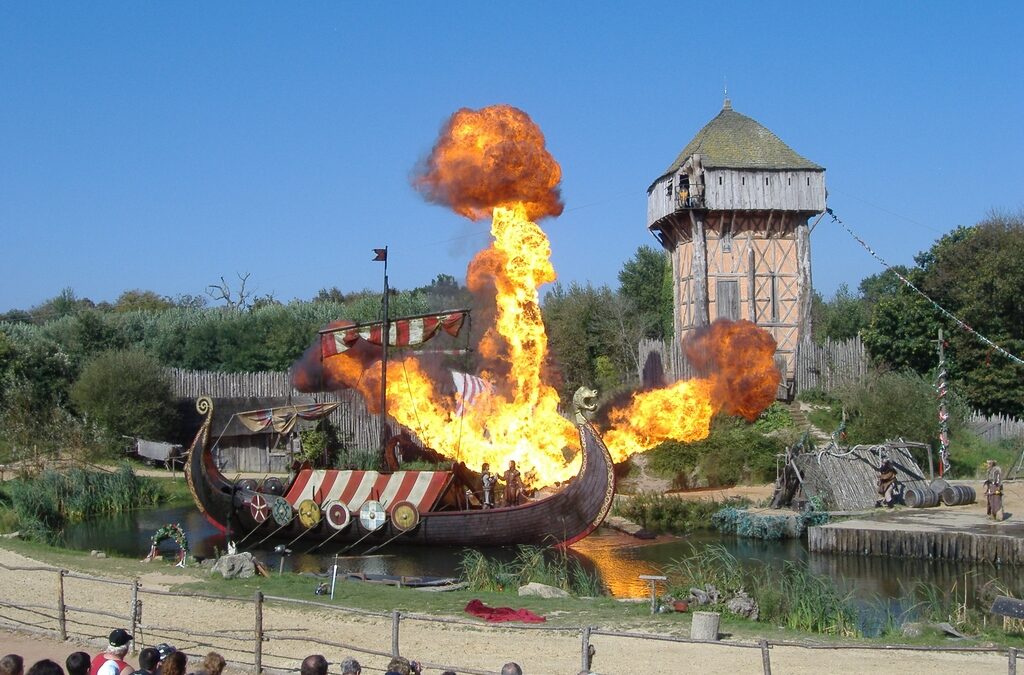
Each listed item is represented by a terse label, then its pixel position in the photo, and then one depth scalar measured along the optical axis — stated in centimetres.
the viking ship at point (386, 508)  2264
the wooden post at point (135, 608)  1266
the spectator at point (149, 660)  800
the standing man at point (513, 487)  2400
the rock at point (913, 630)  1315
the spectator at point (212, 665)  776
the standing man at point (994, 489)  2262
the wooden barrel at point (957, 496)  2548
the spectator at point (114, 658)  848
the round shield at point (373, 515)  2319
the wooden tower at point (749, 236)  3872
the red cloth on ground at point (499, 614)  1367
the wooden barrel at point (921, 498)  2566
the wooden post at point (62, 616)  1294
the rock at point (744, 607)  1396
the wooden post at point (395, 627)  1127
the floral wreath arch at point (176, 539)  1942
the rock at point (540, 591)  1577
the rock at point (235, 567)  1726
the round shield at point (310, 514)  2434
